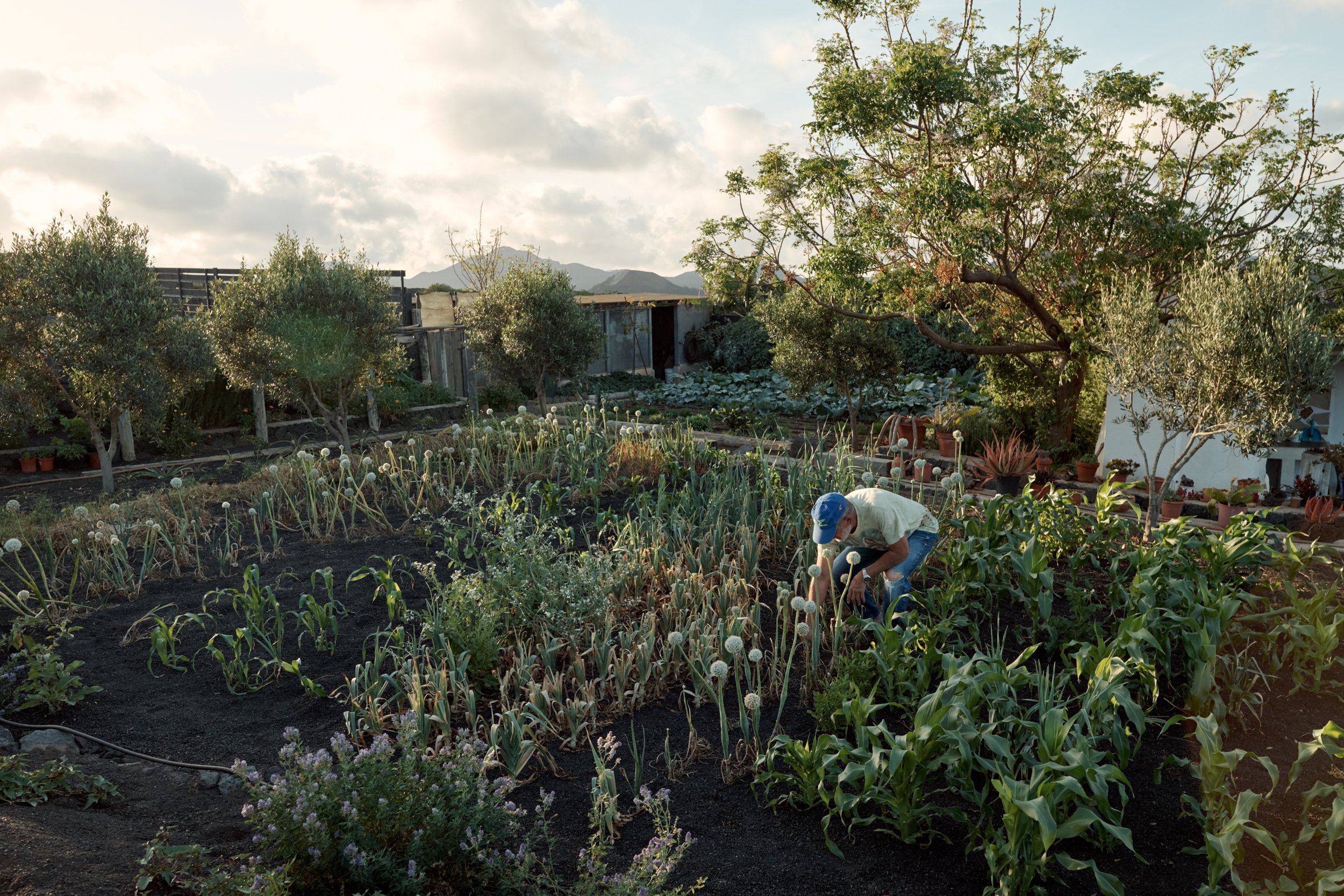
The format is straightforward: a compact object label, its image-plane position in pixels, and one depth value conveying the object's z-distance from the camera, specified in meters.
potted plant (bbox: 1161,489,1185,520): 7.72
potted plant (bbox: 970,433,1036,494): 8.02
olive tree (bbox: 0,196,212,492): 9.57
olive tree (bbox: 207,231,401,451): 10.30
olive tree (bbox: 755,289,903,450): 11.09
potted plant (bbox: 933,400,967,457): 10.27
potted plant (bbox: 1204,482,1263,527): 7.40
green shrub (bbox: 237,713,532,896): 2.22
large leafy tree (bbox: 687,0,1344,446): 9.01
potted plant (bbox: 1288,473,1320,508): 8.48
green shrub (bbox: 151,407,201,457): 12.16
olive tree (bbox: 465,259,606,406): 13.17
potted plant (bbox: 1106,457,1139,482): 8.73
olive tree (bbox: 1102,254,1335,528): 5.46
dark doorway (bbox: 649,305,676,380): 22.98
